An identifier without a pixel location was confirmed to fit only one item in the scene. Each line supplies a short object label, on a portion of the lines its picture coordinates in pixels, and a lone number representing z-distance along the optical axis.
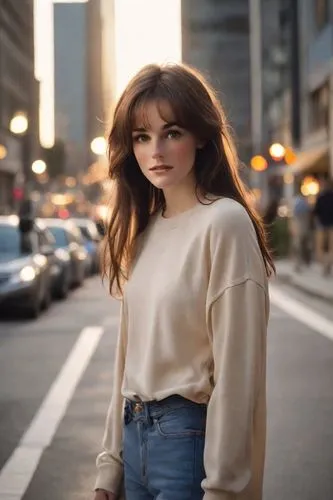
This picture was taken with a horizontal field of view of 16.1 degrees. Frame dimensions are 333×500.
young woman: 2.70
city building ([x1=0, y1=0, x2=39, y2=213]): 86.81
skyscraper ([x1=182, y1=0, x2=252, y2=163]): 143.62
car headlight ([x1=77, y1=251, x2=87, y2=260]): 25.92
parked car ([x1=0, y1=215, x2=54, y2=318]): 17.11
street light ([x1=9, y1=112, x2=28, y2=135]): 32.92
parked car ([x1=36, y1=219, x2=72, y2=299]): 20.59
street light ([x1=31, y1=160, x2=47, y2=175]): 46.89
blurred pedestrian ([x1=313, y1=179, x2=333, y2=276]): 25.03
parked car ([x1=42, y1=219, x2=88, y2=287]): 24.62
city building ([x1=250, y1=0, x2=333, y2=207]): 42.91
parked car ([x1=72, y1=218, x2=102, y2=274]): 33.38
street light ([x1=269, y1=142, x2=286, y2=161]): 31.05
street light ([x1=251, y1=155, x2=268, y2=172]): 34.84
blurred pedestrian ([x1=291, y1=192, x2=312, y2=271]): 28.66
